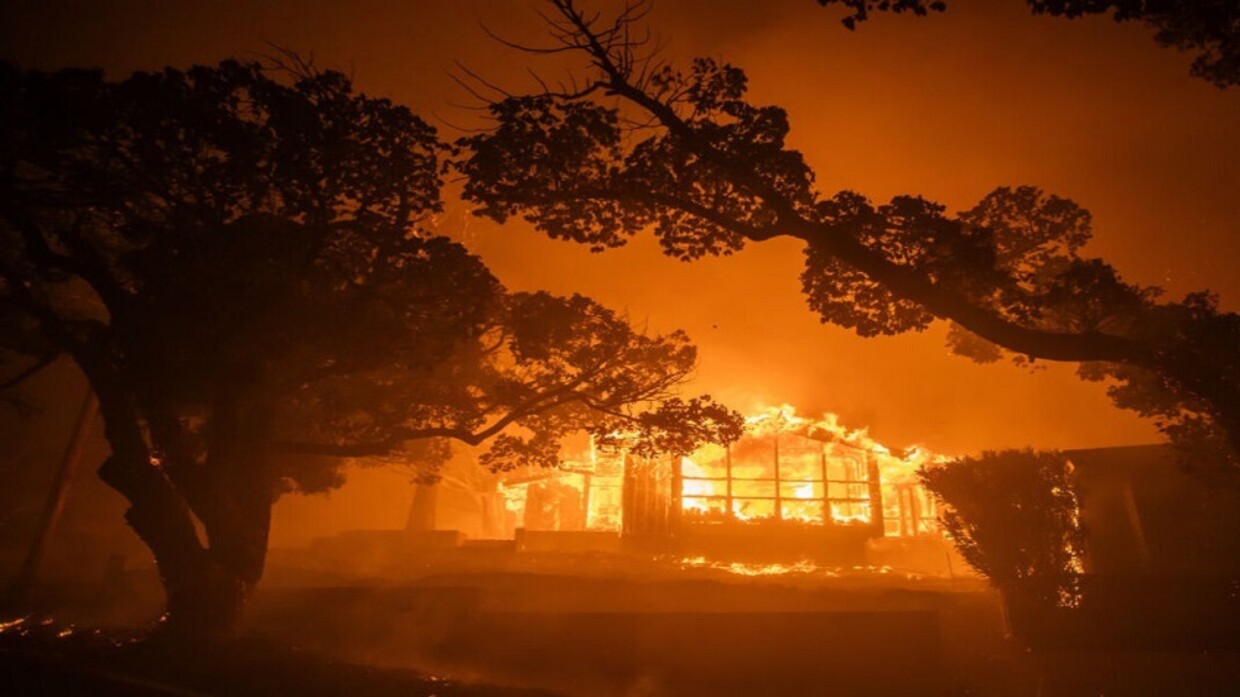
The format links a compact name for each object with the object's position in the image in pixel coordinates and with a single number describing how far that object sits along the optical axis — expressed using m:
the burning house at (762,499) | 25.69
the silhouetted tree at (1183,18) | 8.74
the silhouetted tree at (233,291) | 10.94
